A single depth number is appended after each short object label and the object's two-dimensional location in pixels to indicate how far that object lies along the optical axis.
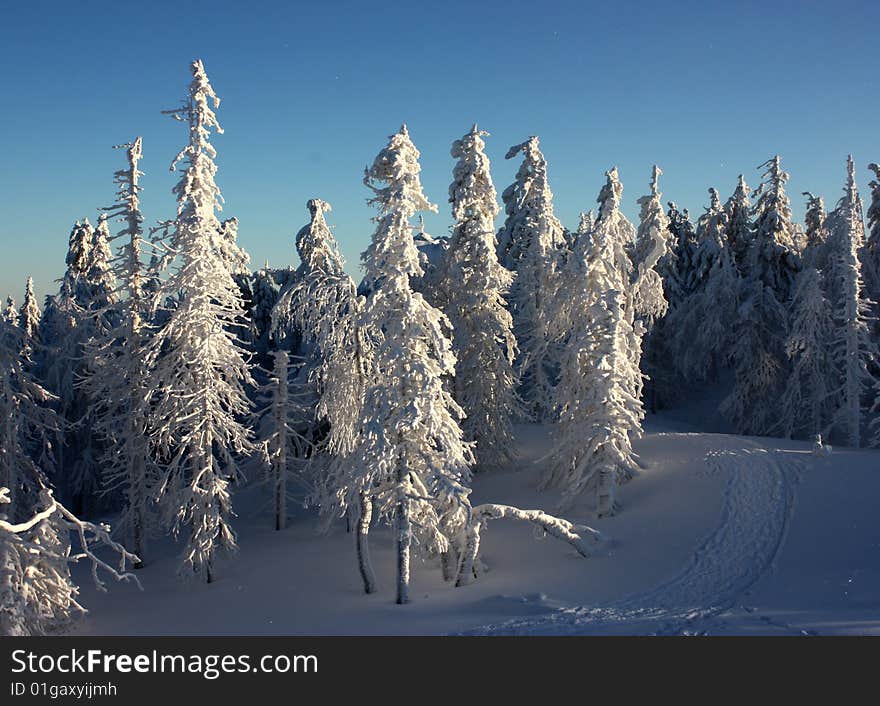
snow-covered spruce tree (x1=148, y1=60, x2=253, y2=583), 18.64
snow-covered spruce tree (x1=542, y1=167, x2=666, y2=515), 21.31
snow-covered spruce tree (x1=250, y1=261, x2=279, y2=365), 42.31
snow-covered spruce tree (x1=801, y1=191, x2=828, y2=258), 39.06
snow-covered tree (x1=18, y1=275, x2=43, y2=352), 35.44
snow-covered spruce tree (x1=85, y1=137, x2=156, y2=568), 21.23
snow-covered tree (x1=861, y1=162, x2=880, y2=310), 34.66
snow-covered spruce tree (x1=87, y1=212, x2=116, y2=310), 33.31
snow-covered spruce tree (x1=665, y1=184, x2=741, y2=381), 37.91
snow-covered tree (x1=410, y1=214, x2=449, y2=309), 27.77
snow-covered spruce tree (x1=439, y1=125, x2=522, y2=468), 26.05
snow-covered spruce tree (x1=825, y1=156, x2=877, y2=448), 29.48
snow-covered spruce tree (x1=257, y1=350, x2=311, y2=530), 24.70
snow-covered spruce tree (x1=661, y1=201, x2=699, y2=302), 44.84
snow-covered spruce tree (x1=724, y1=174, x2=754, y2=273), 41.44
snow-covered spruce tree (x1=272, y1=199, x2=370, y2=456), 17.98
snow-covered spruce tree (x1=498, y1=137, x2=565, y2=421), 32.97
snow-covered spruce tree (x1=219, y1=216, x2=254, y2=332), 40.41
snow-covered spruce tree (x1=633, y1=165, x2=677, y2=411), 25.72
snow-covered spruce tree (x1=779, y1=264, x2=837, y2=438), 31.34
